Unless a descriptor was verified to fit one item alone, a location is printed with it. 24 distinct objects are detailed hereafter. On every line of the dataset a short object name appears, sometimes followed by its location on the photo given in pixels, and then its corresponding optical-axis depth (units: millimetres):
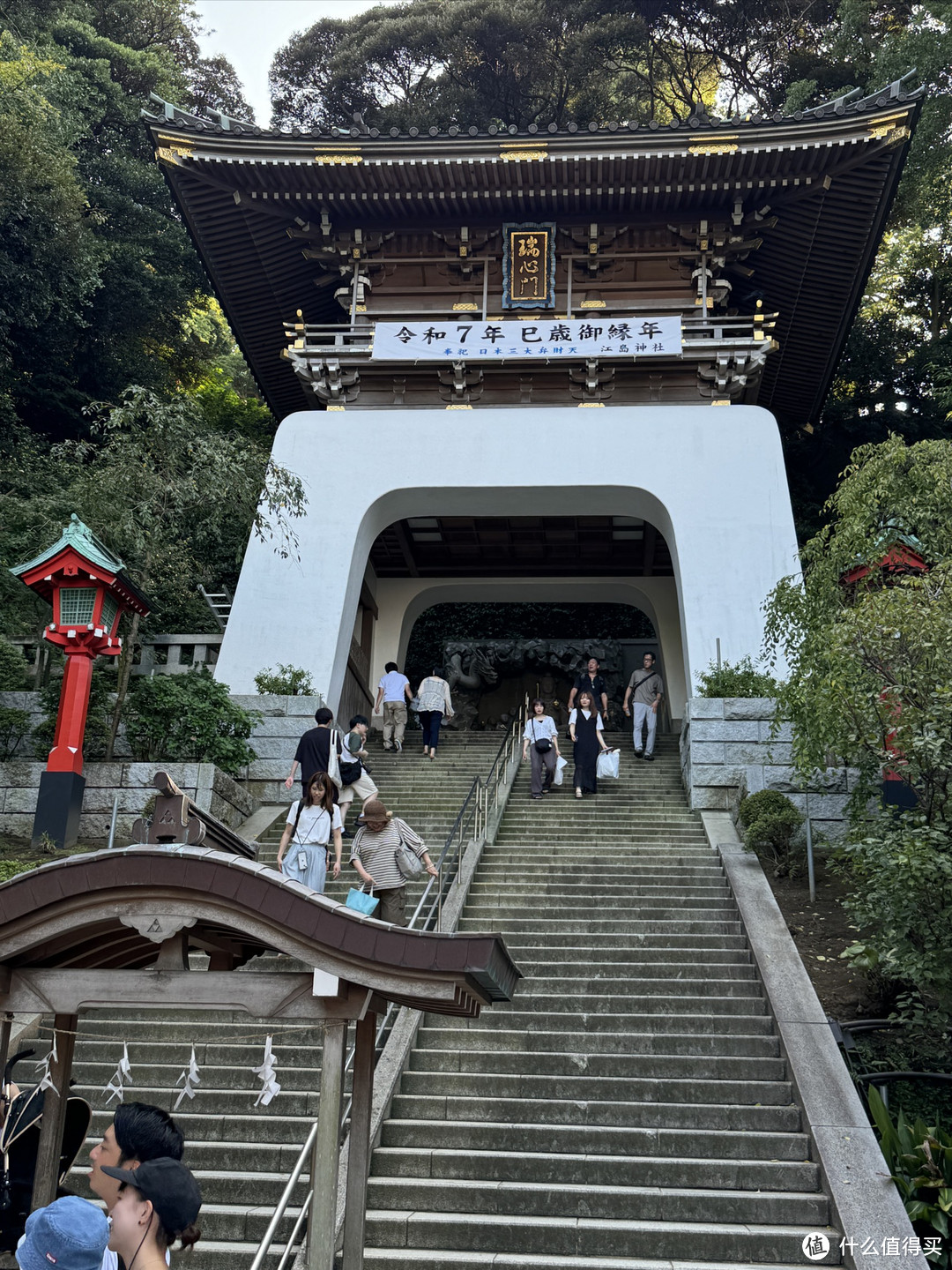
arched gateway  14875
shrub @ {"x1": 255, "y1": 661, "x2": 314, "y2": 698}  13977
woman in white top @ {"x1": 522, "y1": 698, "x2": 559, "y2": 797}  12930
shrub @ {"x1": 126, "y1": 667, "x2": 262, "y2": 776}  11984
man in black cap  3250
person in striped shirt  8109
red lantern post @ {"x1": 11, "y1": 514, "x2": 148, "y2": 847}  10961
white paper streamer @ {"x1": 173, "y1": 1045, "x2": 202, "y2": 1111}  5047
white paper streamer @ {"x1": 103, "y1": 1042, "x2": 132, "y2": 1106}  6633
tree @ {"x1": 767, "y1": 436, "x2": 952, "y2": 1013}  7453
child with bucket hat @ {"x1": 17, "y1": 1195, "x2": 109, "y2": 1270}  2969
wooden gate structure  4703
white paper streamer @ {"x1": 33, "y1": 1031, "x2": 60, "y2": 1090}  5067
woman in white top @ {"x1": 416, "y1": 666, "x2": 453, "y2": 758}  14898
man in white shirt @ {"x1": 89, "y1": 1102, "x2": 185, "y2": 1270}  3729
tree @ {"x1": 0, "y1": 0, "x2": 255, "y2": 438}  19609
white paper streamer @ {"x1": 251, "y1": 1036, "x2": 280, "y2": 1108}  4941
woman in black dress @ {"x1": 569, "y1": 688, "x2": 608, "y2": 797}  12844
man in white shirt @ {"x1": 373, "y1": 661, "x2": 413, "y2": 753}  15188
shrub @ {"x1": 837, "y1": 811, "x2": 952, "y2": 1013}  7289
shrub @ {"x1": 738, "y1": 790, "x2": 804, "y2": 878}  10672
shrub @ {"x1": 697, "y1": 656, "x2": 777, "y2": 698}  13219
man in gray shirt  14945
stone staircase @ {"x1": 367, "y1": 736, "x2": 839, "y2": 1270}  5988
